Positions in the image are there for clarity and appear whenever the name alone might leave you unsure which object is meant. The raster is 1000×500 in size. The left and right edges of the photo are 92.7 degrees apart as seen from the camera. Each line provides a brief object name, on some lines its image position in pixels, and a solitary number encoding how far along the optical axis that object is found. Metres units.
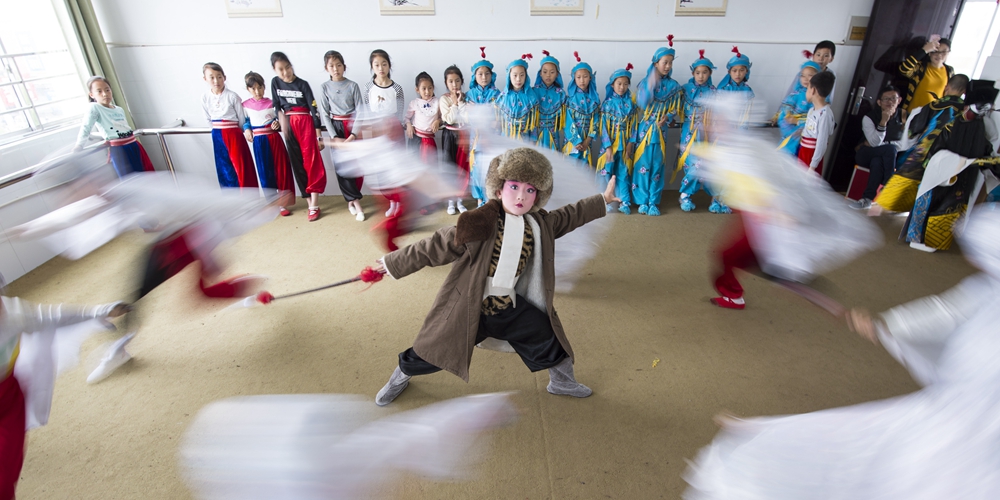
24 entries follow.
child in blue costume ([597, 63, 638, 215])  4.17
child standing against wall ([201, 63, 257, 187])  4.05
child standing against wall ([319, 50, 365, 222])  4.06
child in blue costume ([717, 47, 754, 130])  4.08
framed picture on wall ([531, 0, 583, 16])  4.31
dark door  4.21
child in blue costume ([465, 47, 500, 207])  4.07
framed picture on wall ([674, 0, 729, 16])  4.33
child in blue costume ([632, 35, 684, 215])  4.15
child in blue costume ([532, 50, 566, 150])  4.06
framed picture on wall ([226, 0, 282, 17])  4.23
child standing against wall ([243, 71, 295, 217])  4.16
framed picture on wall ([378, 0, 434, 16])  4.27
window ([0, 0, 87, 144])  3.61
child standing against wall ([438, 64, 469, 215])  4.12
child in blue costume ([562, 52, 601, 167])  4.11
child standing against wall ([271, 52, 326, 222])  4.11
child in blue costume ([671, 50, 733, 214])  4.15
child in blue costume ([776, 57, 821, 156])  3.91
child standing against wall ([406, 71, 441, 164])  4.14
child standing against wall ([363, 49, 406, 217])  4.04
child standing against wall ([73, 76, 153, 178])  3.68
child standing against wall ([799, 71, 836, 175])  3.63
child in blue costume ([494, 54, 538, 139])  4.06
